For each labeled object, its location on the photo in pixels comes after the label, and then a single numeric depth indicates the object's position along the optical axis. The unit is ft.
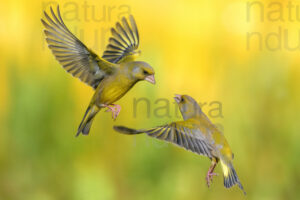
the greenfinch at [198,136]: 21.19
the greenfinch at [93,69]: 21.36
